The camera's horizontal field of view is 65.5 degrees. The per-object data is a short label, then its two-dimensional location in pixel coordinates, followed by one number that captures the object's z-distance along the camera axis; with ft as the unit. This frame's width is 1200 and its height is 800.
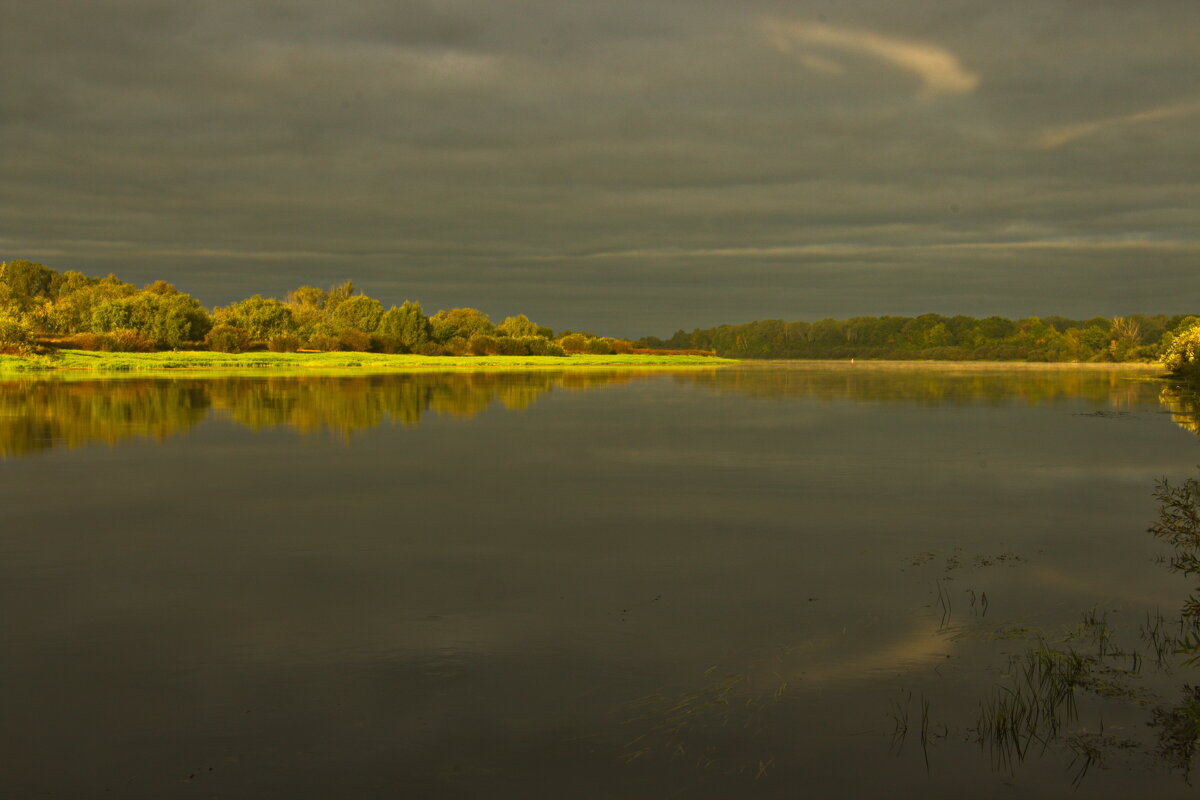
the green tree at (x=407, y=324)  526.16
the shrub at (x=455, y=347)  526.16
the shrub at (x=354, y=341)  481.46
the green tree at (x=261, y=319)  483.10
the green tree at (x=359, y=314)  540.11
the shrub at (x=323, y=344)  467.93
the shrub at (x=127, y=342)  380.78
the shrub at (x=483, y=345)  547.08
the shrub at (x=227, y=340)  426.10
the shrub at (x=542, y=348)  583.99
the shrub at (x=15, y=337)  301.43
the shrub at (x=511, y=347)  560.00
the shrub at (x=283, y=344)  452.76
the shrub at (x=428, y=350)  512.63
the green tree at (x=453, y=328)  562.66
